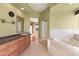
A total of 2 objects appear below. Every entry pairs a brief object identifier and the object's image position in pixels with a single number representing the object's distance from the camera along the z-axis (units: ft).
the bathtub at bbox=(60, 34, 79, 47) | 6.30
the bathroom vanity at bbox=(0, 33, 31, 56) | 3.70
